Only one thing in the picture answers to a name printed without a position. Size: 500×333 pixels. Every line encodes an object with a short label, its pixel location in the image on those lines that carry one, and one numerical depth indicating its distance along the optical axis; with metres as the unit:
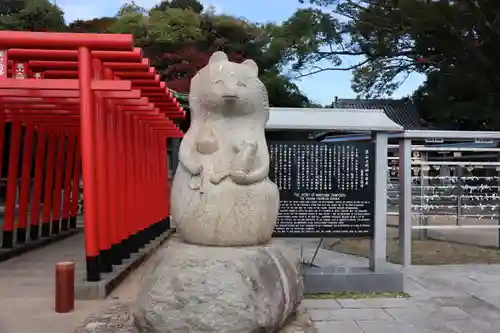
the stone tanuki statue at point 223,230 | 4.21
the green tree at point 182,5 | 25.24
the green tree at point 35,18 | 17.59
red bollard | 6.07
